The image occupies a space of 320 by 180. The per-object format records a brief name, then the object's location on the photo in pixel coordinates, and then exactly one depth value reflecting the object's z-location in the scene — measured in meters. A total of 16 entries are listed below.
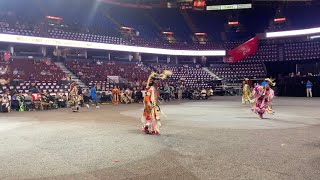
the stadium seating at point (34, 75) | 19.37
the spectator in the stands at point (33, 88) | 17.45
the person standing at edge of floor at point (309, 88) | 23.47
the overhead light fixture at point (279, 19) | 35.78
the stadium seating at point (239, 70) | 34.17
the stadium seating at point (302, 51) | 31.57
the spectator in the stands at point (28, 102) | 15.81
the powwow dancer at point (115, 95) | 20.75
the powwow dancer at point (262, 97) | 9.90
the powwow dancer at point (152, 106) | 6.93
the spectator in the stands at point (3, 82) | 18.08
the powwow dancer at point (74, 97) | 13.90
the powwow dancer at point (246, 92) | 17.58
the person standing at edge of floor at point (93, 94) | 17.22
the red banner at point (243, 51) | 36.30
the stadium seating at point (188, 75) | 31.61
